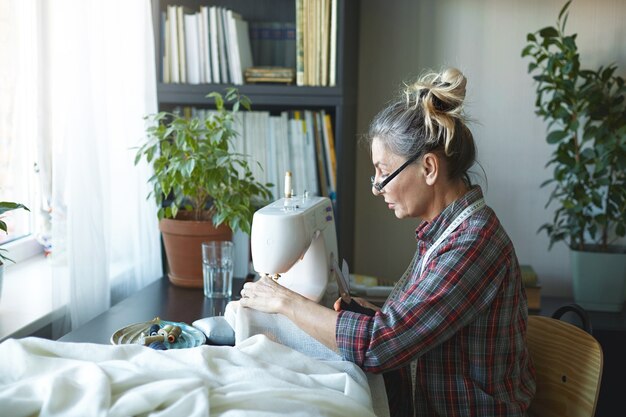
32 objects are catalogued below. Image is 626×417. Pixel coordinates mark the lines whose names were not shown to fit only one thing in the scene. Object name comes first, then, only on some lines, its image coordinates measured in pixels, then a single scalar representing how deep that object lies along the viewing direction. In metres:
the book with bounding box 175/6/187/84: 2.82
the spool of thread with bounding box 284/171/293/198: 1.98
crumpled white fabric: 1.22
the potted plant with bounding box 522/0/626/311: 2.78
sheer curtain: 2.25
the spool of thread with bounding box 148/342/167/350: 1.78
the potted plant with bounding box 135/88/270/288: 2.42
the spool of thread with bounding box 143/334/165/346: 1.82
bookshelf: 2.74
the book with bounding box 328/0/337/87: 2.73
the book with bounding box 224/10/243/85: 2.80
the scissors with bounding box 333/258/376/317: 1.88
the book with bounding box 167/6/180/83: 2.81
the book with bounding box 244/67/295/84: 2.78
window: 2.31
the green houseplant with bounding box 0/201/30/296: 1.79
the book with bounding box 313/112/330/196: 2.86
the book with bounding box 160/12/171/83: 2.82
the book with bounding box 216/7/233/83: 2.81
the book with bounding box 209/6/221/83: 2.79
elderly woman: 1.57
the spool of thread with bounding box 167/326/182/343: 1.86
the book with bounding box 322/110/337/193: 2.85
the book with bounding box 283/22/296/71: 2.97
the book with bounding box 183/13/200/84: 2.81
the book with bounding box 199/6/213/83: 2.79
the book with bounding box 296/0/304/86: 2.76
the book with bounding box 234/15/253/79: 2.81
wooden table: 2.02
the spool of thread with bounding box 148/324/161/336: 1.89
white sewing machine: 1.84
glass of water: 2.38
